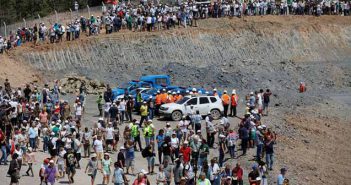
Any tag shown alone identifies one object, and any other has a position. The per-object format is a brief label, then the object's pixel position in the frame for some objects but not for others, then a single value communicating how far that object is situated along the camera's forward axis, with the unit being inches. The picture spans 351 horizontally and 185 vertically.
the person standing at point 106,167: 1202.4
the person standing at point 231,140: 1405.0
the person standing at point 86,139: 1368.1
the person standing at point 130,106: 1649.2
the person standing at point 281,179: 1175.6
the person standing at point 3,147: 1264.8
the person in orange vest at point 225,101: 1708.9
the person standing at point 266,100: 1745.8
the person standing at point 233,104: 1727.4
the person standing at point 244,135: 1426.8
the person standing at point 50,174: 1139.3
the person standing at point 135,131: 1411.3
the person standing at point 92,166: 1189.1
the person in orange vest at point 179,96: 1752.2
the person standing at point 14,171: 1119.6
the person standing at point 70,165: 1207.7
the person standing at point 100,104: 1736.0
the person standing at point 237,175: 1197.7
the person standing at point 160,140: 1339.4
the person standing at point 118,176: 1140.5
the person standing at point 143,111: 1605.6
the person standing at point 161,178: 1152.8
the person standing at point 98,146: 1312.7
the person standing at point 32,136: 1360.7
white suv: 1697.8
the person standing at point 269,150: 1360.7
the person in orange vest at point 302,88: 2180.1
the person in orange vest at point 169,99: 1737.6
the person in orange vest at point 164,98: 1734.7
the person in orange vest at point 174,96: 1750.7
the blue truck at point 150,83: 1909.4
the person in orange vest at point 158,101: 1737.2
